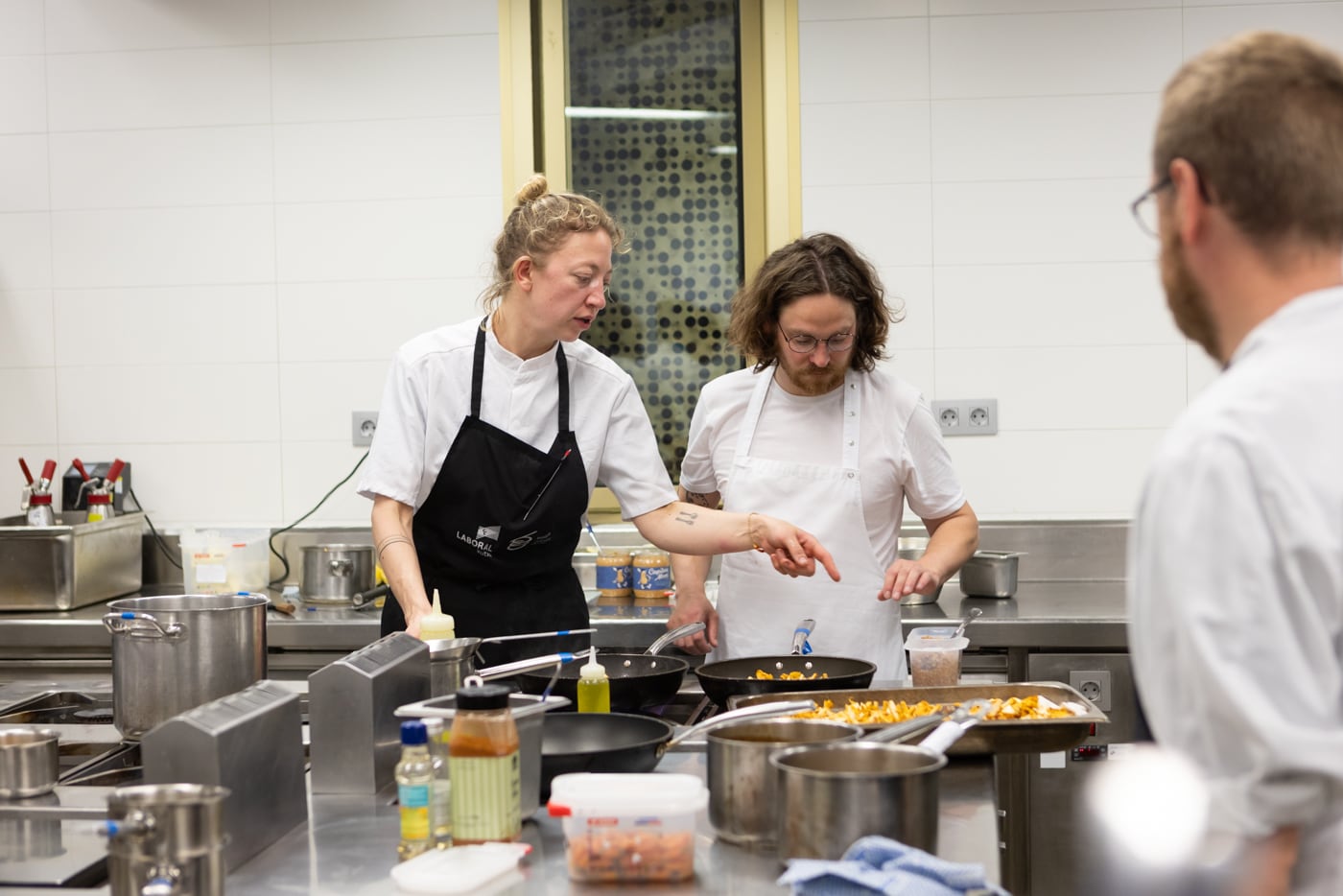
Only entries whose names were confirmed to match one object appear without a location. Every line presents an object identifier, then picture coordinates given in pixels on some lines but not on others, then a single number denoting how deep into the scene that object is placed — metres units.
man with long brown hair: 2.53
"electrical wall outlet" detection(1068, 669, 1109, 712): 3.09
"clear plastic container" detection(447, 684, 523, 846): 1.39
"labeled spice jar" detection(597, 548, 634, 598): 3.62
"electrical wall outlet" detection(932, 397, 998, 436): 3.74
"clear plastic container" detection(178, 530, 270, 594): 3.57
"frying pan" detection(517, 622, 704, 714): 1.92
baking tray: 1.72
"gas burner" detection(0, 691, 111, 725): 2.09
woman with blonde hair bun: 2.49
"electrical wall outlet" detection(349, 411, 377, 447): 3.88
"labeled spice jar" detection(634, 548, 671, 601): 3.59
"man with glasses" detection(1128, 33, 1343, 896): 0.99
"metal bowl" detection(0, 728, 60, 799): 1.61
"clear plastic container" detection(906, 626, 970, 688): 2.11
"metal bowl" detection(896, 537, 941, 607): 3.72
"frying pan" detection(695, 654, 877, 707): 1.96
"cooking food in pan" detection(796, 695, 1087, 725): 1.78
